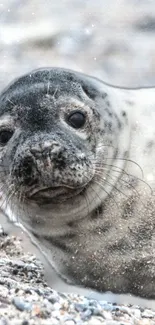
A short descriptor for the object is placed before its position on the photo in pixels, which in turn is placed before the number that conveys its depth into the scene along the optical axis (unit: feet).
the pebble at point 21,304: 17.51
